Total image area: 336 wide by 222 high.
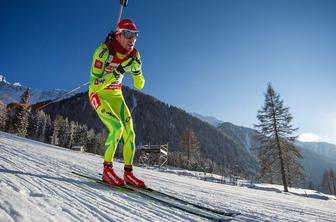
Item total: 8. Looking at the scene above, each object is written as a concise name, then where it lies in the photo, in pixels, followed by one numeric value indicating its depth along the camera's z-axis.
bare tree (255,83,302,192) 25.62
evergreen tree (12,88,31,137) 48.38
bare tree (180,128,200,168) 50.00
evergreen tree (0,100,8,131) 69.62
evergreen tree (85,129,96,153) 77.57
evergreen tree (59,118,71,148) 79.12
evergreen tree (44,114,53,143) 80.12
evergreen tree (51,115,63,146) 76.44
